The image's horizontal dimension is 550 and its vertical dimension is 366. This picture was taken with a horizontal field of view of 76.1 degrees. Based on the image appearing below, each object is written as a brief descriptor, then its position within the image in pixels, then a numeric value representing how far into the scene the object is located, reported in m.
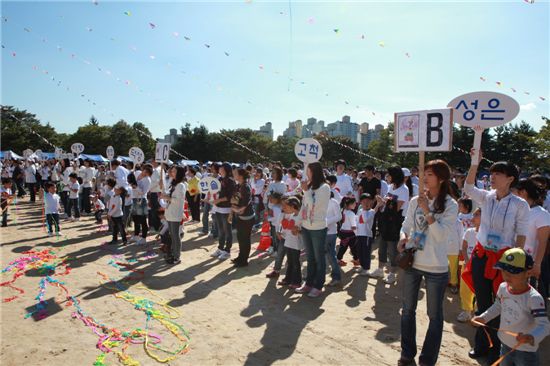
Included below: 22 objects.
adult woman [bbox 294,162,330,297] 5.45
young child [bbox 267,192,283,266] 7.56
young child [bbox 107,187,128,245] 8.93
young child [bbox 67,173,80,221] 12.16
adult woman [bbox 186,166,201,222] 11.96
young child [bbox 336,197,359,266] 7.57
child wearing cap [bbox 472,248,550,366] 2.64
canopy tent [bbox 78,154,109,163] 39.40
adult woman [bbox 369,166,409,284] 6.40
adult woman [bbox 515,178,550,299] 3.70
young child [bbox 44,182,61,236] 9.66
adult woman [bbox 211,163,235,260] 7.88
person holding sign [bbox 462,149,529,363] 3.45
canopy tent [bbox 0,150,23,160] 26.56
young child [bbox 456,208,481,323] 4.84
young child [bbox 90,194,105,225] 11.72
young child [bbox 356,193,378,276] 7.05
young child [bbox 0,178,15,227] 11.13
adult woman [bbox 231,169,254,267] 7.23
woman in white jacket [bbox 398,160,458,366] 3.28
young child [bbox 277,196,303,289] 6.14
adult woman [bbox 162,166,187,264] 7.15
